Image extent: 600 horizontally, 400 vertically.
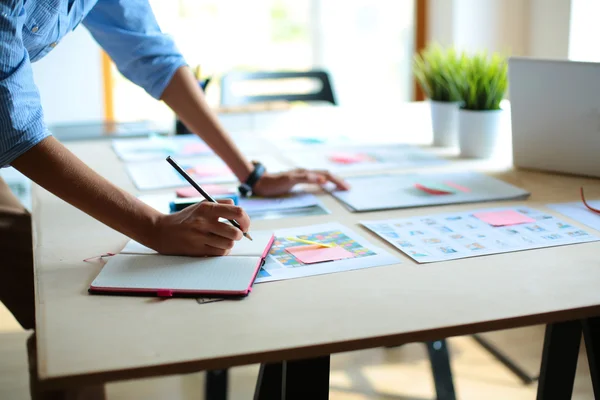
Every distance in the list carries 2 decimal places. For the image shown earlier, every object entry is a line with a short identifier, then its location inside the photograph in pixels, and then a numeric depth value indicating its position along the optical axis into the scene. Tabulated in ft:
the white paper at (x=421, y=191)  4.22
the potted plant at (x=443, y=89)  5.74
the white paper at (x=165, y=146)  5.79
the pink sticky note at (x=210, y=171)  5.12
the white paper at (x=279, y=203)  4.21
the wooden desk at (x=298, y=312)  2.34
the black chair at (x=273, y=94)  8.23
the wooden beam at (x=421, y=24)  11.22
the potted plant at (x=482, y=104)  5.39
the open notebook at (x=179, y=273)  2.86
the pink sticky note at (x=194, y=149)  5.90
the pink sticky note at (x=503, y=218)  3.76
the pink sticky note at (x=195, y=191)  4.32
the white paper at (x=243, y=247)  3.31
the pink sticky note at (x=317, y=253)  3.25
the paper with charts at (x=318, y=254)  3.12
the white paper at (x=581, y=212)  3.77
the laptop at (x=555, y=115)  4.61
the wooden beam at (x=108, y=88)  10.75
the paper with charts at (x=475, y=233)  3.36
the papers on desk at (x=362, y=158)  5.36
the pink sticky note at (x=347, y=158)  5.52
